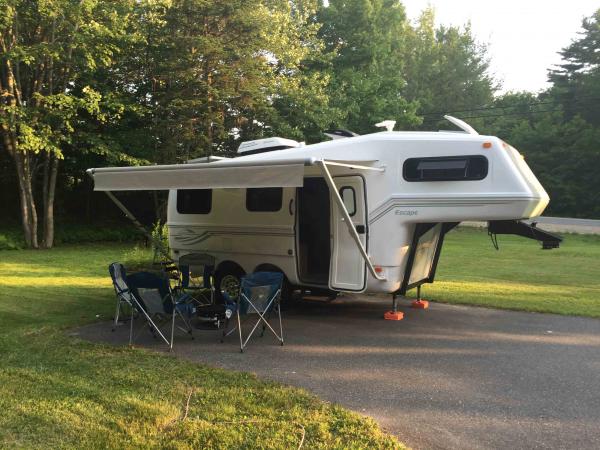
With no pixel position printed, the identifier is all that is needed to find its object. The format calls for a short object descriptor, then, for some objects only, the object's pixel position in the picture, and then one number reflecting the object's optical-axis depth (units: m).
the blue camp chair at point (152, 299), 5.91
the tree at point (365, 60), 23.89
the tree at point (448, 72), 39.56
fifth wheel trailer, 6.22
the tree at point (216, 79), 17.39
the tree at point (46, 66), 15.34
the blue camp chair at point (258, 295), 6.06
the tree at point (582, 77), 35.69
